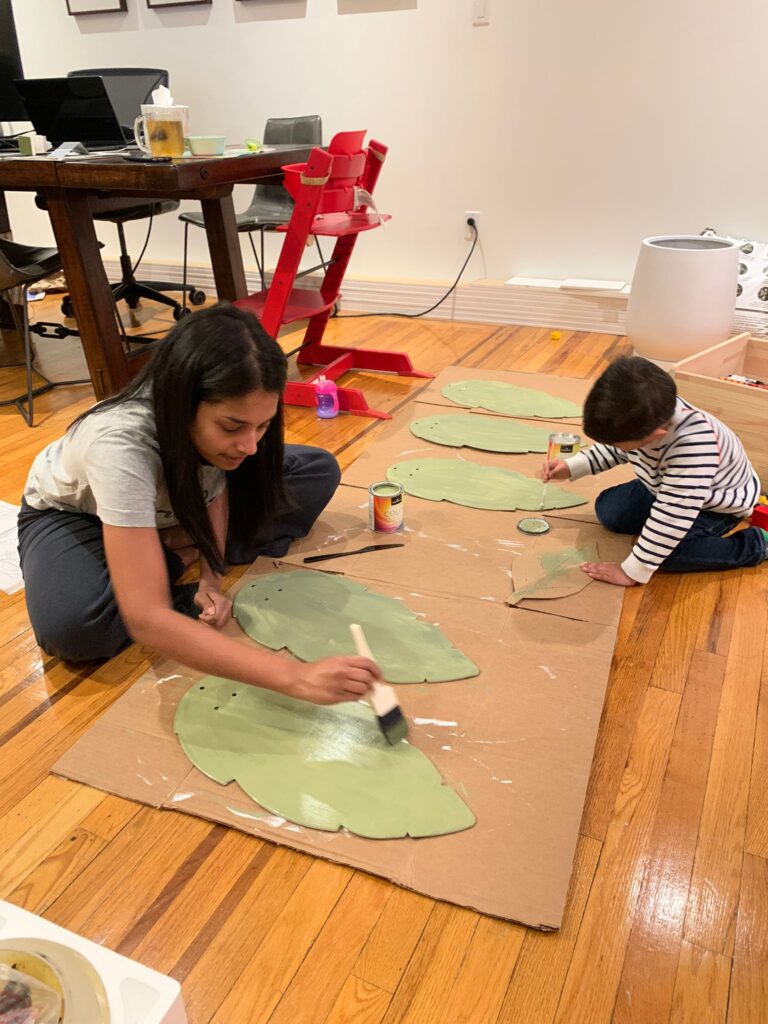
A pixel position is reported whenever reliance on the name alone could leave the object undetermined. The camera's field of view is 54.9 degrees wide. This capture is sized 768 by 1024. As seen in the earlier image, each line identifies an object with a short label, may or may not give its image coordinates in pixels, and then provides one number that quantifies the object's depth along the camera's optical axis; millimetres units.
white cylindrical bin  2559
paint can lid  1811
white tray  771
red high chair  2129
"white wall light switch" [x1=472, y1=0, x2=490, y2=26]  3156
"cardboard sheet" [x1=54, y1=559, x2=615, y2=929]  1029
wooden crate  1901
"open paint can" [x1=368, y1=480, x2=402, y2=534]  1768
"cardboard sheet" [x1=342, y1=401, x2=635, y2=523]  1990
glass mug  2160
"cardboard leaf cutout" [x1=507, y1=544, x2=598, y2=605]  1586
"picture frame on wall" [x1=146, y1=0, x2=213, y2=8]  3607
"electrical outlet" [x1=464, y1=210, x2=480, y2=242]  3524
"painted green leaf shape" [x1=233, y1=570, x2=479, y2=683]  1384
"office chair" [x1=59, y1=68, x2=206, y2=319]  3277
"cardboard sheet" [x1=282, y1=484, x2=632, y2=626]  1595
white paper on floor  1697
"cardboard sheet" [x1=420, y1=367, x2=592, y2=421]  2631
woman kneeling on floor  1125
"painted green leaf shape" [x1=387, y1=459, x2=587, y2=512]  1945
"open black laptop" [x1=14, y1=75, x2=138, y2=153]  2453
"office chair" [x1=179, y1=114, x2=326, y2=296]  3236
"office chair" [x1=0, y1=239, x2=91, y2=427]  2418
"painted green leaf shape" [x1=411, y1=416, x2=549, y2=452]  2242
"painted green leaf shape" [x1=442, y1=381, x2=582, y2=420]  2488
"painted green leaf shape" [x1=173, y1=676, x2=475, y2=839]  1100
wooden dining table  2027
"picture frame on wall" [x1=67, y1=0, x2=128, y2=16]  3746
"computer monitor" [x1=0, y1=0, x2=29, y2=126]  2969
